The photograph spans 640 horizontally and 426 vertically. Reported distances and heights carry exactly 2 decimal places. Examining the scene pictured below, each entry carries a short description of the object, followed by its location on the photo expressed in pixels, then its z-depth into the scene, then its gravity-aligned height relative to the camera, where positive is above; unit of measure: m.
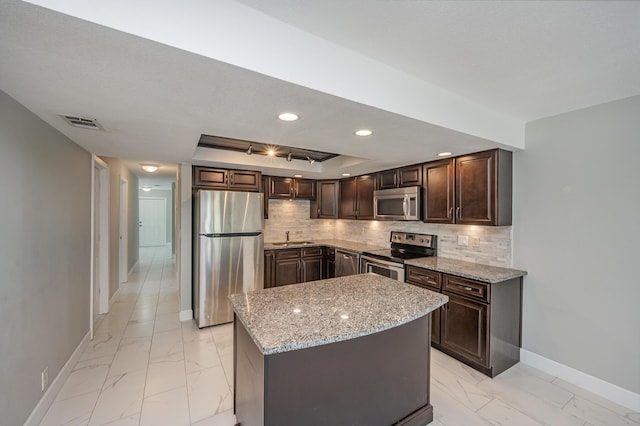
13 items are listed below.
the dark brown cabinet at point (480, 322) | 2.50 -1.08
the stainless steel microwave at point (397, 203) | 3.44 +0.11
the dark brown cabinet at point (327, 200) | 4.97 +0.21
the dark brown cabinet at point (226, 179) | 3.77 +0.47
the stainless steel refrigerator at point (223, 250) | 3.50 -0.52
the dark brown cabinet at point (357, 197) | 4.32 +0.24
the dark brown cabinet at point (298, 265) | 4.37 -0.89
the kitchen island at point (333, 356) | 1.41 -0.87
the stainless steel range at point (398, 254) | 3.43 -0.58
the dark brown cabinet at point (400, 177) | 3.50 +0.48
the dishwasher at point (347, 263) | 4.14 -0.80
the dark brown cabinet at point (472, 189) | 2.71 +0.25
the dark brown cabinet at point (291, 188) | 4.63 +0.42
